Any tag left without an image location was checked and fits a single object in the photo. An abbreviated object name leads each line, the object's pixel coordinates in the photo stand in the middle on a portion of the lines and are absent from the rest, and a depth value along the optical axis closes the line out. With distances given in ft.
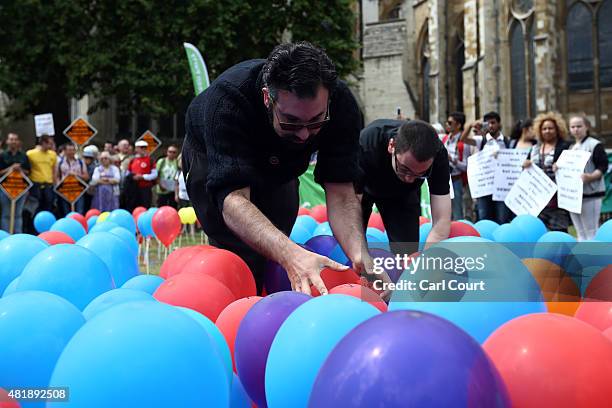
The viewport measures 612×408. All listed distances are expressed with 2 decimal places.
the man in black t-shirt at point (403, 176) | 14.37
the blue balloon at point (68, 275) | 11.94
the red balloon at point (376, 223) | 23.61
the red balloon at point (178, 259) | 13.80
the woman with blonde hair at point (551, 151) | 27.61
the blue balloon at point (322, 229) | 20.42
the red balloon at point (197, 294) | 10.27
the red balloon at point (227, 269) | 12.18
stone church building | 83.56
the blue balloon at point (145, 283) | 12.38
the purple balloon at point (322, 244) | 14.58
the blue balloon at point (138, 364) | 5.78
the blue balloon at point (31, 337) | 7.73
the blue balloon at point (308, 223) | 22.66
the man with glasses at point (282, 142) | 9.84
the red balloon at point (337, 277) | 11.48
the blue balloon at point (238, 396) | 8.04
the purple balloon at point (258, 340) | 7.88
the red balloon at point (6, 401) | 6.39
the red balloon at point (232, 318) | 8.80
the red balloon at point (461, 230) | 18.54
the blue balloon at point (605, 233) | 16.58
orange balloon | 10.45
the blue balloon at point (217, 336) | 7.96
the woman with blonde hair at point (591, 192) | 27.02
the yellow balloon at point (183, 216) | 35.91
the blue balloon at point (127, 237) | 19.64
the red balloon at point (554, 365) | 5.64
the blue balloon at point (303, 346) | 6.75
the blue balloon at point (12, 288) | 12.44
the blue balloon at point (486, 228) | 21.42
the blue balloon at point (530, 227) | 20.16
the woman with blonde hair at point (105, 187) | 44.27
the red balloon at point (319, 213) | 27.43
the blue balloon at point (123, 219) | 29.01
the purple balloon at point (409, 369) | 4.83
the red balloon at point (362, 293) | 9.35
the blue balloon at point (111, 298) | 9.40
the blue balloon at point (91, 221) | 32.18
